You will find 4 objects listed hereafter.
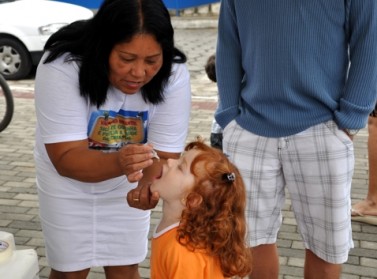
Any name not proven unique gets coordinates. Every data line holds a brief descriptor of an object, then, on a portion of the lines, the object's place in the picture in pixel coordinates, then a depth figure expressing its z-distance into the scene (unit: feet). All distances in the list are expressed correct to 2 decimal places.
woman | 6.93
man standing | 7.90
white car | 29.40
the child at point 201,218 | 6.79
